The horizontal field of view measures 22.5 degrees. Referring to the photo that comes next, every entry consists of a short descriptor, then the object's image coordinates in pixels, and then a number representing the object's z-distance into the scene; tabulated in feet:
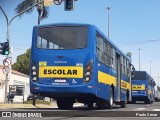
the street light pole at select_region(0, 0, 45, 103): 87.83
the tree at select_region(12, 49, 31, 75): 250.98
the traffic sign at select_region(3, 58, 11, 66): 81.47
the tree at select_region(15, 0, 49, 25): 127.24
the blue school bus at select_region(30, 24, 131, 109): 52.08
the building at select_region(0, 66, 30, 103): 167.94
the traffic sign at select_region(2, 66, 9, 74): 80.68
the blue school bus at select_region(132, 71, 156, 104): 126.21
